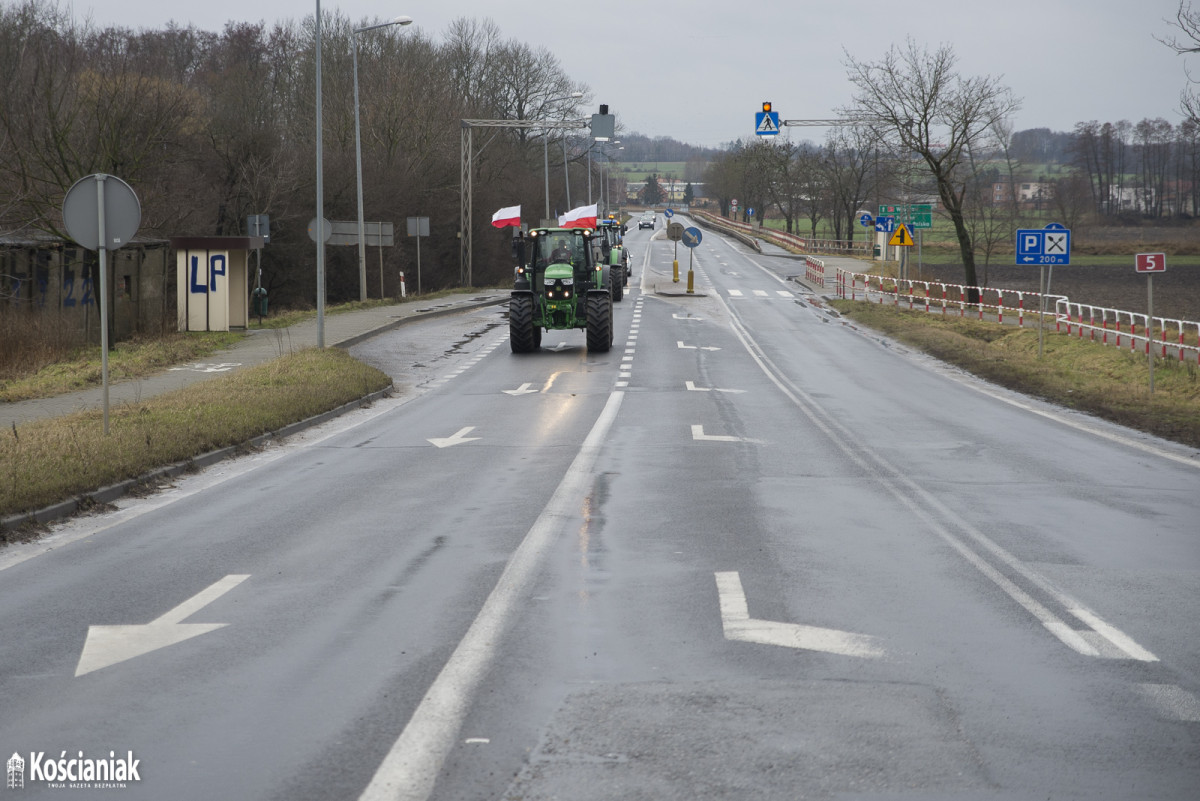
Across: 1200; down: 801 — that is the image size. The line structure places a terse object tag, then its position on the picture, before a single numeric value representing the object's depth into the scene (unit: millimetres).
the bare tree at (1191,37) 20047
